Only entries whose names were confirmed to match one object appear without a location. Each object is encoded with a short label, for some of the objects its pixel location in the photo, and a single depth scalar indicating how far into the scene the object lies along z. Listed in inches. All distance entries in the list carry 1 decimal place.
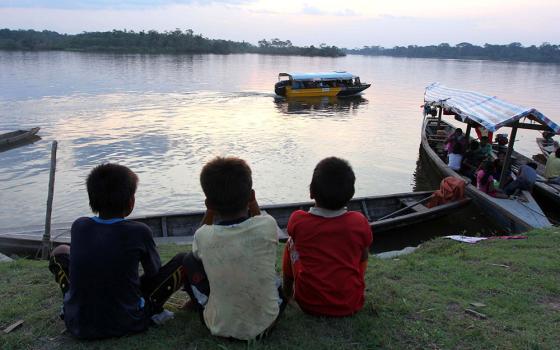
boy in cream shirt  107.7
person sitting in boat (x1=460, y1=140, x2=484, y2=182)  473.1
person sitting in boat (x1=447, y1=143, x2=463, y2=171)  474.9
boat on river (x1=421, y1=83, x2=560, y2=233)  350.3
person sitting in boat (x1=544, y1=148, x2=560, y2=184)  420.1
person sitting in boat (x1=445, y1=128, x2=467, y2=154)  482.0
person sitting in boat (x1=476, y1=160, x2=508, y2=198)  392.9
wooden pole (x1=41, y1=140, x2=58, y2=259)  266.8
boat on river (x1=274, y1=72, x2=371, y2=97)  1333.7
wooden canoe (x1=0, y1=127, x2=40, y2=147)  673.6
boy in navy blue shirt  110.3
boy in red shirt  122.9
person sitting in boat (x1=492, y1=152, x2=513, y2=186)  412.3
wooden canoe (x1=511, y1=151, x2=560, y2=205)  394.3
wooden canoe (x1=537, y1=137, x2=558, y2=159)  600.5
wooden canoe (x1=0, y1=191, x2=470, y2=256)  281.1
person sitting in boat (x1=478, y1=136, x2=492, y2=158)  473.7
